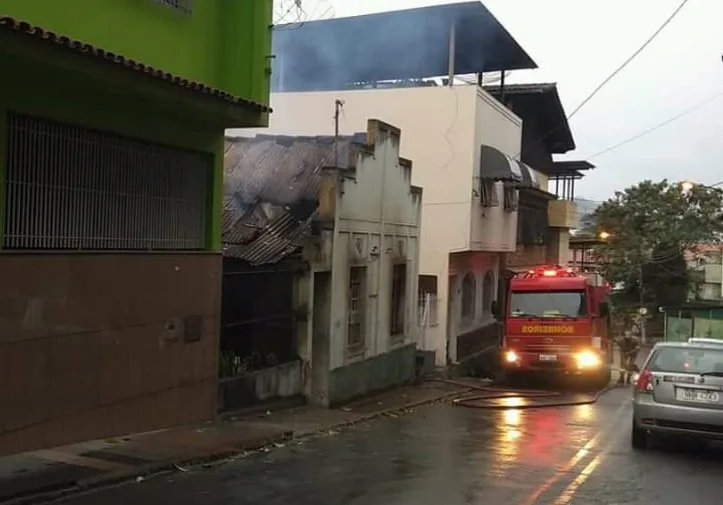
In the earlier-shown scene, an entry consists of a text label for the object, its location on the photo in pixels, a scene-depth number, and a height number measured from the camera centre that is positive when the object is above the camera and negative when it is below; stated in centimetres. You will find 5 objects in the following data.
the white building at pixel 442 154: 2397 +326
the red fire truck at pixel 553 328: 2164 -146
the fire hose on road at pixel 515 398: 1797 -292
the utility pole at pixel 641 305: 4422 -168
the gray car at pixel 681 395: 1103 -158
